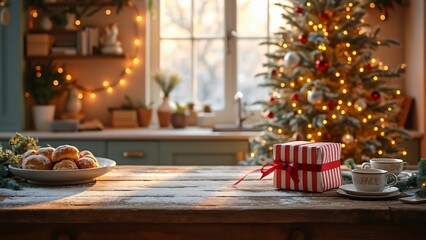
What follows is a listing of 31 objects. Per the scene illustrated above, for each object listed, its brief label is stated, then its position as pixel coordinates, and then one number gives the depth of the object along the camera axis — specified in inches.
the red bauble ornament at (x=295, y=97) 154.7
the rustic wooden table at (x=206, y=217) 69.7
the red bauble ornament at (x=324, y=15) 154.6
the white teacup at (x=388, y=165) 87.3
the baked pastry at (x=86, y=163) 86.1
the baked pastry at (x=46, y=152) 87.4
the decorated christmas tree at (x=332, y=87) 152.8
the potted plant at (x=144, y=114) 191.8
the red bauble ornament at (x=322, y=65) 151.0
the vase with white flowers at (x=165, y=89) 190.1
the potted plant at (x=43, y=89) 184.2
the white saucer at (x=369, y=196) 75.4
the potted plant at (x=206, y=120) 193.5
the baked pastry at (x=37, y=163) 84.7
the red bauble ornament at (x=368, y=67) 156.7
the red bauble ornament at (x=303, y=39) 156.3
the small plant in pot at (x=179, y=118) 186.5
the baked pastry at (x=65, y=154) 86.2
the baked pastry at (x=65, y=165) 84.7
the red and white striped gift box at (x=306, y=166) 79.8
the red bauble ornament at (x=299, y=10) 156.8
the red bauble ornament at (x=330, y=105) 151.3
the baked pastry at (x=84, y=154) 91.1
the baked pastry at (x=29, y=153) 88.9
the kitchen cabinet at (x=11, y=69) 180.4
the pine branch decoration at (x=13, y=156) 84.1
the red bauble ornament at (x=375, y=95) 155.4
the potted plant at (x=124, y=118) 190.2
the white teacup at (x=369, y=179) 75.6
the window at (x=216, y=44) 198.2
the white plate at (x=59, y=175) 83.4
